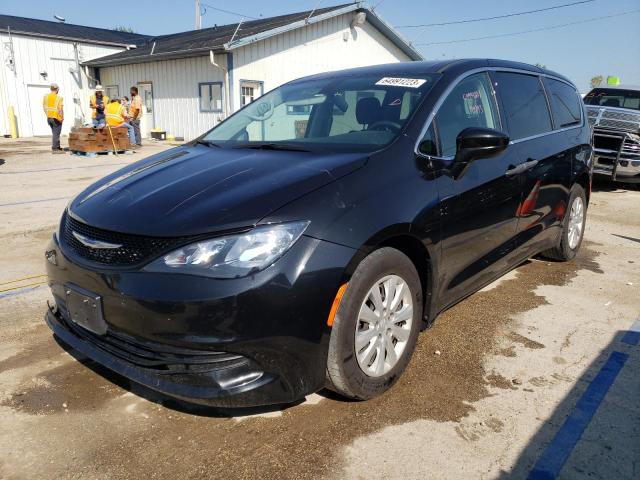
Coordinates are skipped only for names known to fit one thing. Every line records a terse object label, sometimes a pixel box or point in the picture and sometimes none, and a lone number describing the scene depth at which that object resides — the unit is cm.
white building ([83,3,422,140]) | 1758
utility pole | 3698
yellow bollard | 2125
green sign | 1759
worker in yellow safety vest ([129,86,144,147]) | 1642
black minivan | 219
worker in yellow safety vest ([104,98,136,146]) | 1502
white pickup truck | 917
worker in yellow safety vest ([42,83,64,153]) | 1547
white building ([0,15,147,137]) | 2141
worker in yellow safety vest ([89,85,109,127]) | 1584
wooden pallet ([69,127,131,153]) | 1420
